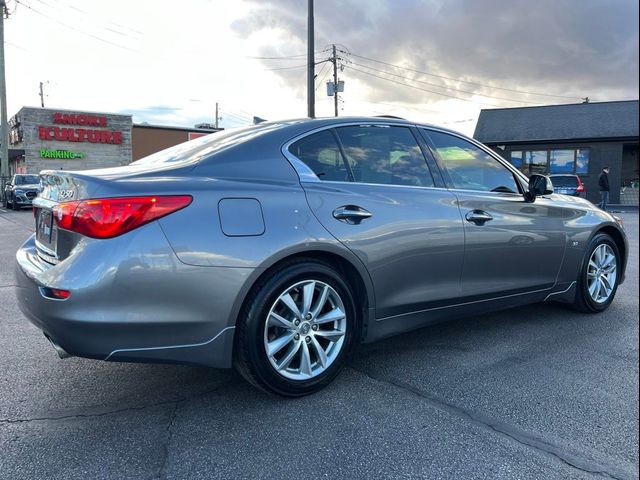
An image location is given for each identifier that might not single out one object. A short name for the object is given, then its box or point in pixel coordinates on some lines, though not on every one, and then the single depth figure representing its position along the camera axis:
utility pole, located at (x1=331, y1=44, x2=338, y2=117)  27.95
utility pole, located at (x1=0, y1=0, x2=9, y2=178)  24.39
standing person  18.06
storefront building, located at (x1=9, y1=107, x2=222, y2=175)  30.86
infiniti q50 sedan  2.39
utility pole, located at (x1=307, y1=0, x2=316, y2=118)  14.94
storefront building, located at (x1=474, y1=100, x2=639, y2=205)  25.45
